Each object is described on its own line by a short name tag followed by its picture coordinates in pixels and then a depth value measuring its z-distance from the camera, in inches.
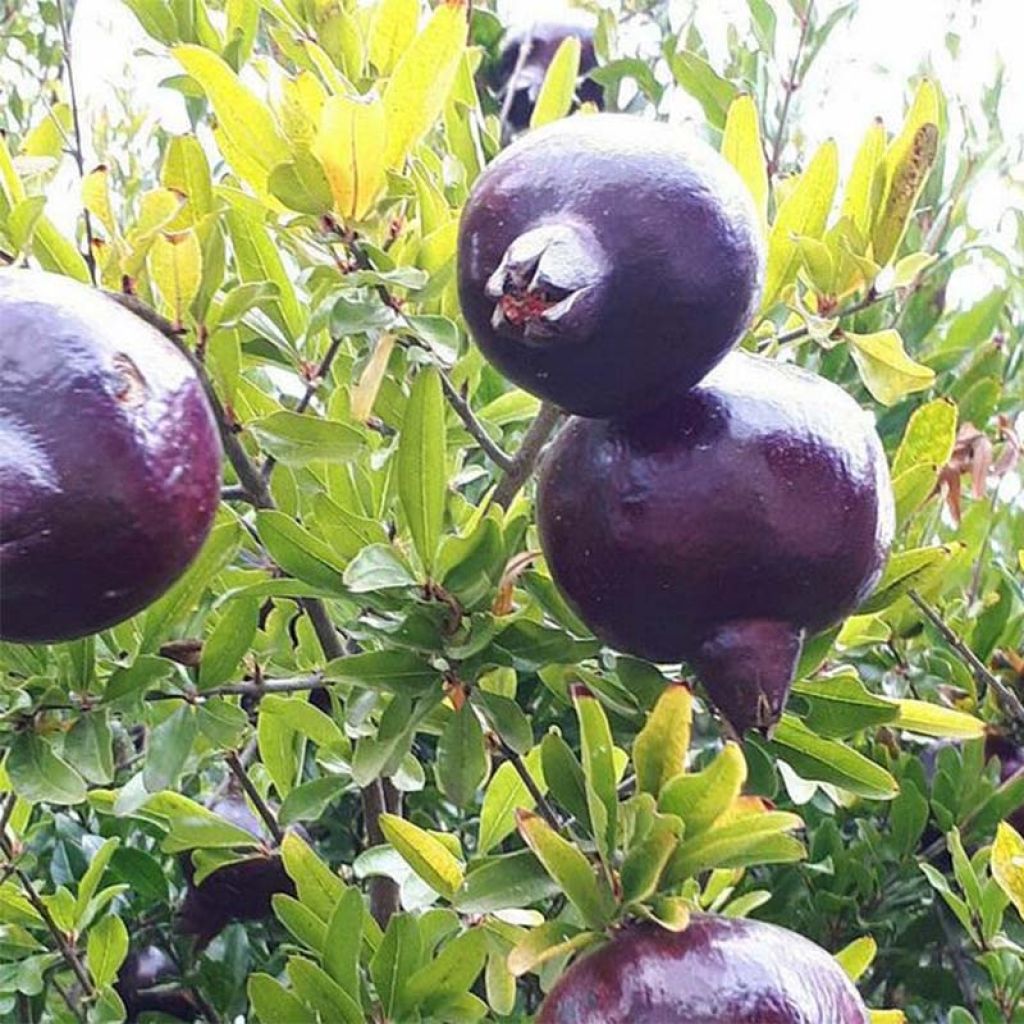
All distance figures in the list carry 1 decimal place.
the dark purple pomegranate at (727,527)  29.2
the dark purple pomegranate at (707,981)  29.2
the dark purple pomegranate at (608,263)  27.4
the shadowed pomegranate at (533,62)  78.6
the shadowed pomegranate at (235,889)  52.4
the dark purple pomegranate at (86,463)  25.4
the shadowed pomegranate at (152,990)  58.3
